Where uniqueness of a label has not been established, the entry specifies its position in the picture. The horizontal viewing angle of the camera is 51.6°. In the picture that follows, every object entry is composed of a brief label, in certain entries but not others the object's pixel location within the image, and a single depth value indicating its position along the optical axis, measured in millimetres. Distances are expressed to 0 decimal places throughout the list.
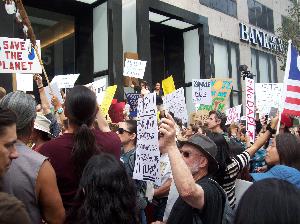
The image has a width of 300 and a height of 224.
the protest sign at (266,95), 6342
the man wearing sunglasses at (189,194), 1847
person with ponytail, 2010
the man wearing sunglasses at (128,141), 3142
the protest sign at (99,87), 4863
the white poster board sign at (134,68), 6982
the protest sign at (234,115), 7062
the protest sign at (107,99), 4458
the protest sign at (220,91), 7440
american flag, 3894
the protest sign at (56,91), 4033
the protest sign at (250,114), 4695
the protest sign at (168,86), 6314
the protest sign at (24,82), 5290
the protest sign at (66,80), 5351
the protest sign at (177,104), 5213
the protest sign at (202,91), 6651
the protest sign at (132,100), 5451
